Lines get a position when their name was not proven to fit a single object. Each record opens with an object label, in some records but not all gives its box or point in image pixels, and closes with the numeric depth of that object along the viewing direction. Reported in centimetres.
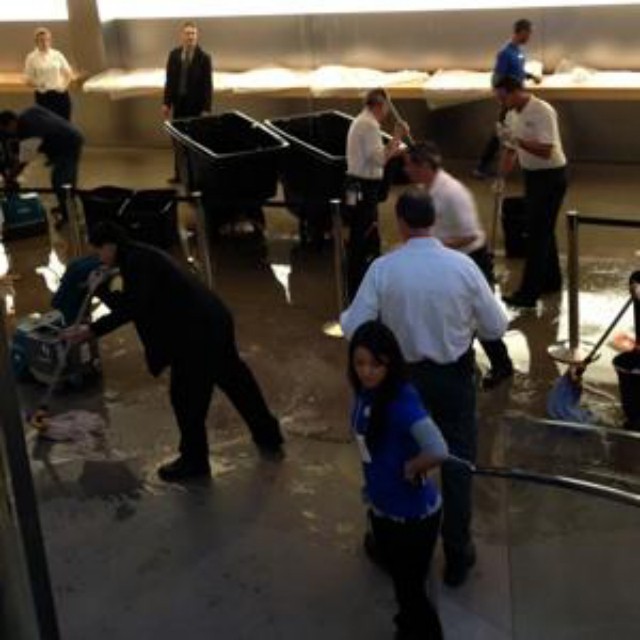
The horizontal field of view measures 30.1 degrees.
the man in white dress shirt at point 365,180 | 873
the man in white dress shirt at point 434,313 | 474
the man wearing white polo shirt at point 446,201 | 634
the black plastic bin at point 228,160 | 984
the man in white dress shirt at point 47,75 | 1285
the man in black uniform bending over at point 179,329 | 595
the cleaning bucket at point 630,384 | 638
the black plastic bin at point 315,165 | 963
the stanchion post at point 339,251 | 786
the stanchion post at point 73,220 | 889
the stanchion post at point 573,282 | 721
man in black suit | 1192
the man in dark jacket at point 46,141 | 1045
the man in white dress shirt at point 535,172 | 777
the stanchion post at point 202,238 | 836
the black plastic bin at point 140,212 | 965
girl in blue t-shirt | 427
